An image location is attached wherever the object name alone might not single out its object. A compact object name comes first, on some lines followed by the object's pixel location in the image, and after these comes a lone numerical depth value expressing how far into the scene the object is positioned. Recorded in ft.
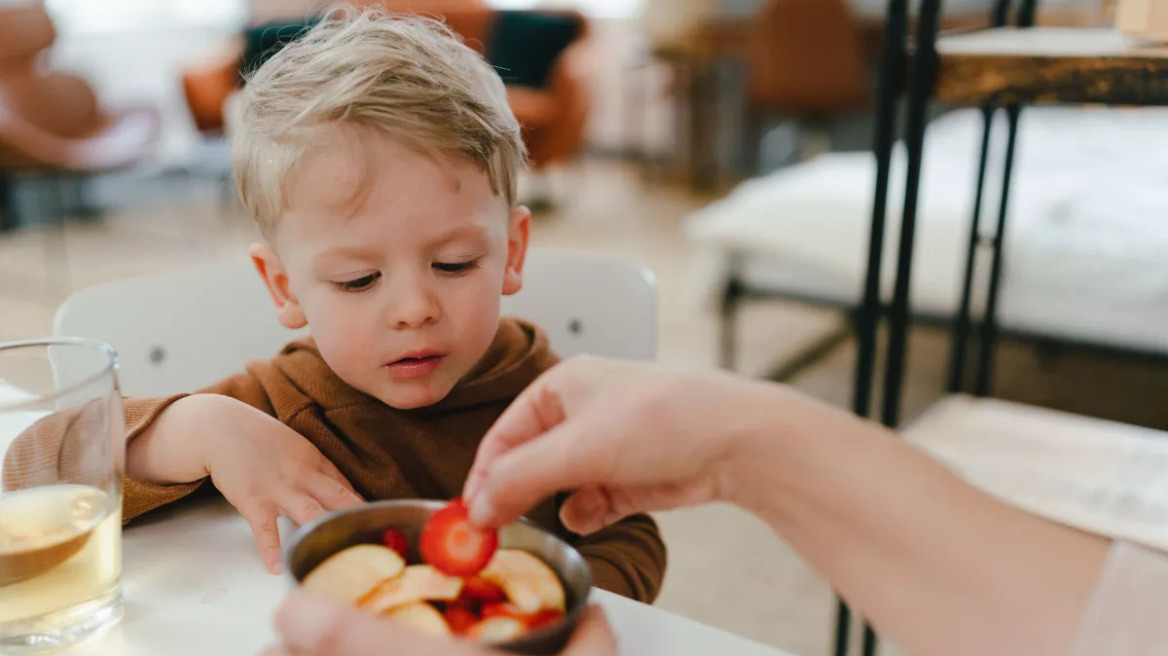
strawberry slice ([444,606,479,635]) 1.30
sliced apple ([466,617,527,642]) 1.24
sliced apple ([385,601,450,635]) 1.27
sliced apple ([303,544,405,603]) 1.33
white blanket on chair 6.29
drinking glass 1.58
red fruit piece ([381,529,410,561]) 1.44
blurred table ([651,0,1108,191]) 15.35
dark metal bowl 1.24
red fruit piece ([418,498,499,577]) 1.42
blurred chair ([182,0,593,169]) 13.96
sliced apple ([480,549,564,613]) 1.33
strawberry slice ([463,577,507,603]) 1.37
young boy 2.20
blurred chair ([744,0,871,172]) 13.74
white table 1.61
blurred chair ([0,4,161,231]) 11.97
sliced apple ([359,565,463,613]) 1.34
